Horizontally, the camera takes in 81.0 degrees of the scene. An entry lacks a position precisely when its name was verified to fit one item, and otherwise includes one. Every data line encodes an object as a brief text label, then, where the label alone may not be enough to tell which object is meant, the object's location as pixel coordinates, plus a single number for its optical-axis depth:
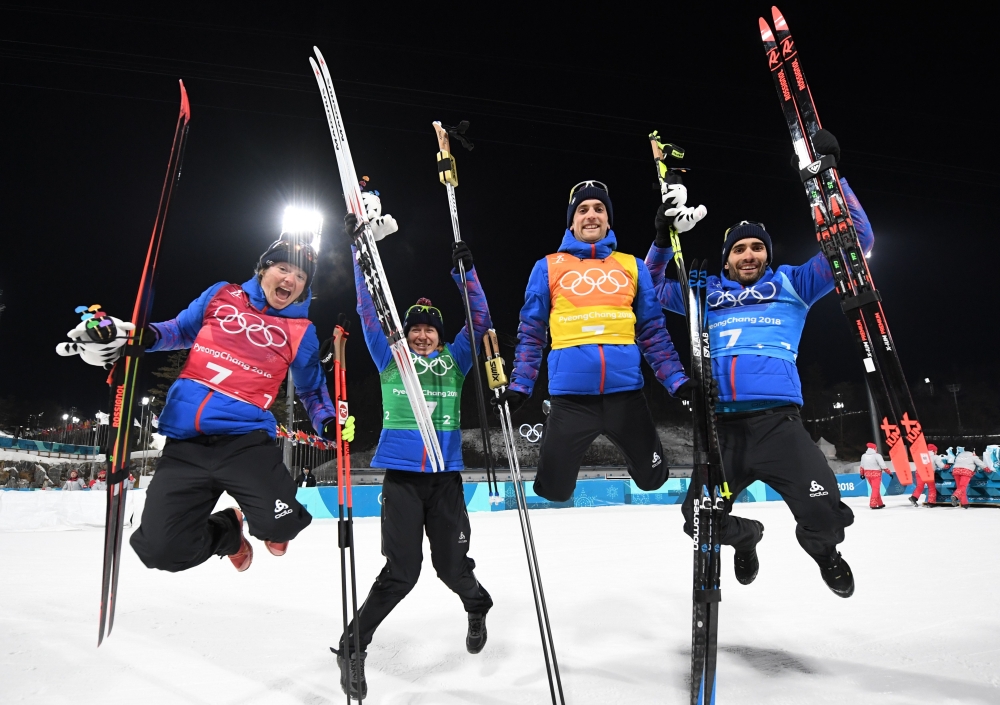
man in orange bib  3.71
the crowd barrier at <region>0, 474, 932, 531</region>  13.20
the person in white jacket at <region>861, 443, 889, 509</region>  14.72
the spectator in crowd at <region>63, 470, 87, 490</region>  16.84
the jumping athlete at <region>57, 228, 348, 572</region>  3.35
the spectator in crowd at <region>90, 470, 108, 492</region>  17.03
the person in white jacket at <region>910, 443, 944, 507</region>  14.46
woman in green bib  3.85
